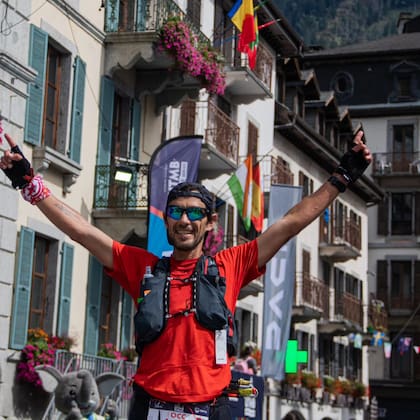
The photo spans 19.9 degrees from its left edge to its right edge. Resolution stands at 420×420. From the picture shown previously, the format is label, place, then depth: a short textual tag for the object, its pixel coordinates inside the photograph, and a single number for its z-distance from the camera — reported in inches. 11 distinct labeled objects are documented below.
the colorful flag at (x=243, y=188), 957.8
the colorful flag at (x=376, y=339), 1786.4
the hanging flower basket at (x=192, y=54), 862.5
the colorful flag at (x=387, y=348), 1873.2
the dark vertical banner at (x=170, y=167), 764.6
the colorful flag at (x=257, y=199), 1015.6
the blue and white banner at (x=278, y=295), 924.0
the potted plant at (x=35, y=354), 701.9
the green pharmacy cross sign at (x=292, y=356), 960.9
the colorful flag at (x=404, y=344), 1975.9
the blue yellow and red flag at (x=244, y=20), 948.6
